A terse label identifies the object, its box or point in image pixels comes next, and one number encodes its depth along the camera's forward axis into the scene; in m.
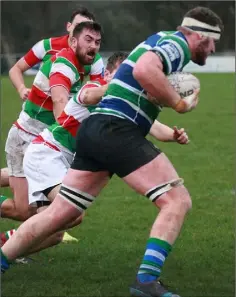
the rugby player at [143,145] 10.73
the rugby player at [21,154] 14.45
